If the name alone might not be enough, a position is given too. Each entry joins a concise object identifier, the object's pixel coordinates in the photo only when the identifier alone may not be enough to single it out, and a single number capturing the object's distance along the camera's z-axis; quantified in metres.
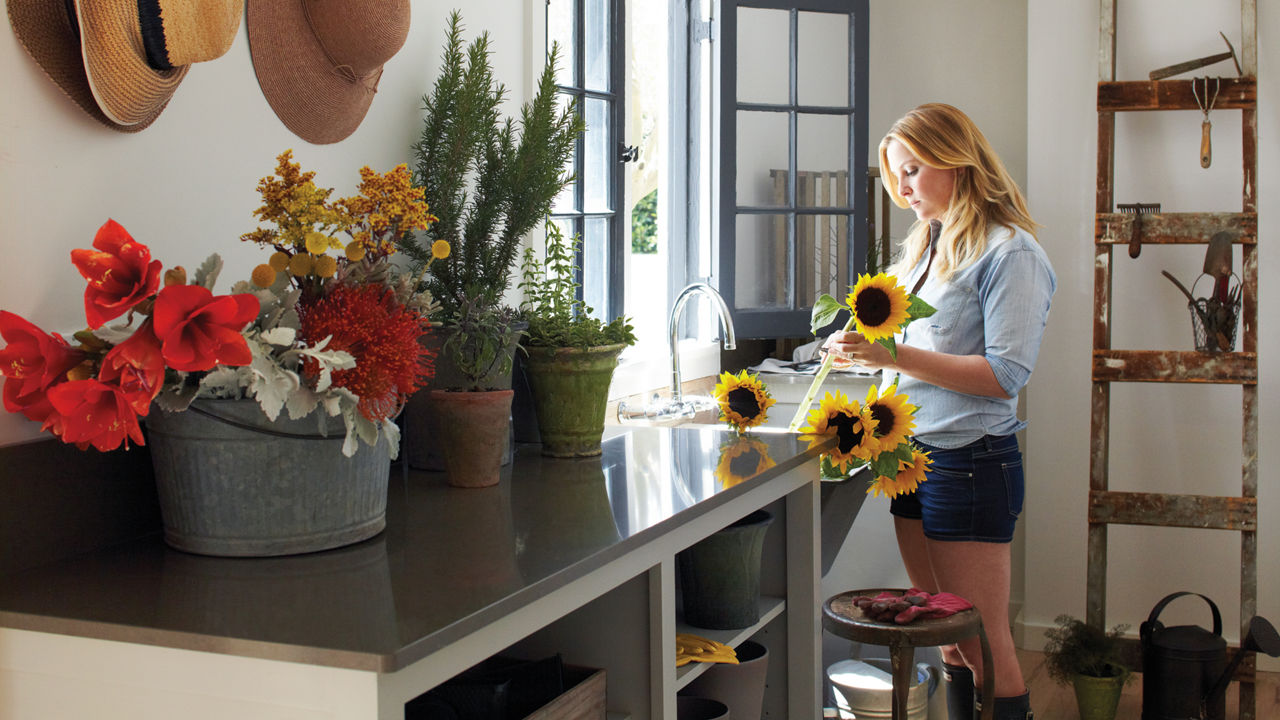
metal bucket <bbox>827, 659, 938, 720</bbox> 2.70
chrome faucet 2.94
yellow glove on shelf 1.83
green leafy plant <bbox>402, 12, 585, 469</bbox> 1.94
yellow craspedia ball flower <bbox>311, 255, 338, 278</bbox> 1.32
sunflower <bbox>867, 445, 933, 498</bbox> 2.45
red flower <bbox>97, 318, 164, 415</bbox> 1.08
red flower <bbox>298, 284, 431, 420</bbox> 1.26
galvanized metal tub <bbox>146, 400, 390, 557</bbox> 1.28
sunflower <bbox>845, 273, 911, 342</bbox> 2.20
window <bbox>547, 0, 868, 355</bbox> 3.96
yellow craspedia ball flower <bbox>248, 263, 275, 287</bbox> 1.27
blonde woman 2.55
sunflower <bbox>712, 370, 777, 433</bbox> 2.28
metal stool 2.17
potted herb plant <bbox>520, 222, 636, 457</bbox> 1.95
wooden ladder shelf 3.52
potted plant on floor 3.51
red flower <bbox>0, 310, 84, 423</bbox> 1.12
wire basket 3.54
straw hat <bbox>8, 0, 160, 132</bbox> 1.29
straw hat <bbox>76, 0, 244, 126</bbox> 1.32
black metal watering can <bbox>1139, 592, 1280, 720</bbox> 3.34
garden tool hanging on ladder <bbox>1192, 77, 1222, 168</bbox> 3.58
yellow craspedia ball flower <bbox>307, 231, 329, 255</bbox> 1.29
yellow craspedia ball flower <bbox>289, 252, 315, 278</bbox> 1.31
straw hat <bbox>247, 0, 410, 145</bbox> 1.70
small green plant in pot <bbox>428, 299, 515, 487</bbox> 1.68
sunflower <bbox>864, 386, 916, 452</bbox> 2.32
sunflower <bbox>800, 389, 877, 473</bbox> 2.24
